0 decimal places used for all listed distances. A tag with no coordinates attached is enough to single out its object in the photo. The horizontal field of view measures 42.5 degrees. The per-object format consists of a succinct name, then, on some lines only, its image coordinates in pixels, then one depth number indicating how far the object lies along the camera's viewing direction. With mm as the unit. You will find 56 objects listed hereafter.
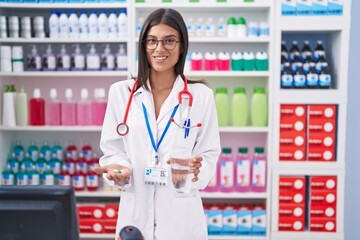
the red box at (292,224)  3674
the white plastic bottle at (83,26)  3666
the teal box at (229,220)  3756
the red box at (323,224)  3650
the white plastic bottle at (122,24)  3648
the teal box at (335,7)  3537
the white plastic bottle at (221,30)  3688
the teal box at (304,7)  3555
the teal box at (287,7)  3547
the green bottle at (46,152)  3912
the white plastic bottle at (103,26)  3658
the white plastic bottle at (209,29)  3674
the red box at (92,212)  3795
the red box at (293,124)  3605
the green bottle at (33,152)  3912
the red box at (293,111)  3594
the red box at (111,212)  3797
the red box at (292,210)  3664
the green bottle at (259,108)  3676
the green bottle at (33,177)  3797
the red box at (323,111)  3582
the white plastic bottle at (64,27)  3682
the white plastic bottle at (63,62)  3725
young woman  1946
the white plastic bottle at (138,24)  3694
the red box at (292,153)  3633
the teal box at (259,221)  3729
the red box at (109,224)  3787
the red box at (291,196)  3654
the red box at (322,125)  3592
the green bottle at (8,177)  3792
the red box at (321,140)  3604
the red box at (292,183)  3639
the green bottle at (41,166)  3838
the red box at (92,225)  3791
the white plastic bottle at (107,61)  3701
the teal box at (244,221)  3745
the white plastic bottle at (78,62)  3707
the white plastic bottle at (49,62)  3727
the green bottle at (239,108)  3713
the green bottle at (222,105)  3699
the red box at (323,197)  3635
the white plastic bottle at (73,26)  3670
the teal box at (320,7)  3545
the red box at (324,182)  3629
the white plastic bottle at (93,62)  3701
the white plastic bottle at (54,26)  3686
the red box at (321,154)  3623
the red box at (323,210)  3645
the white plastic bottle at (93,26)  3662
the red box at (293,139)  3615
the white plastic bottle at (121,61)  3688
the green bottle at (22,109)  3789
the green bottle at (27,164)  3846
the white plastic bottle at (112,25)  3658
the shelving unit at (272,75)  3547
